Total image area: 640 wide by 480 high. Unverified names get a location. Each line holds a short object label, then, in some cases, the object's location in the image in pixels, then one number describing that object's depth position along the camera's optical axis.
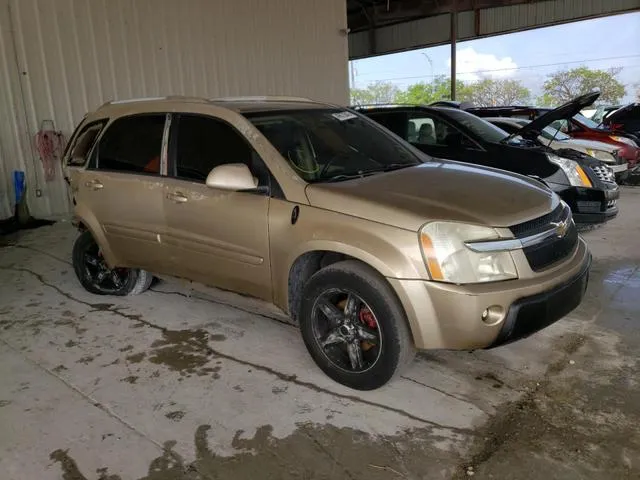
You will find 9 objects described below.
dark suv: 5.82
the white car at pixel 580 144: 8.86
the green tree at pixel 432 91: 30.23
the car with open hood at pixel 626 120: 12.36
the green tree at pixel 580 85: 28.30
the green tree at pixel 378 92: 37.28
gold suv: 2.73
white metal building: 7.95
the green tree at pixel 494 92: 31.50
